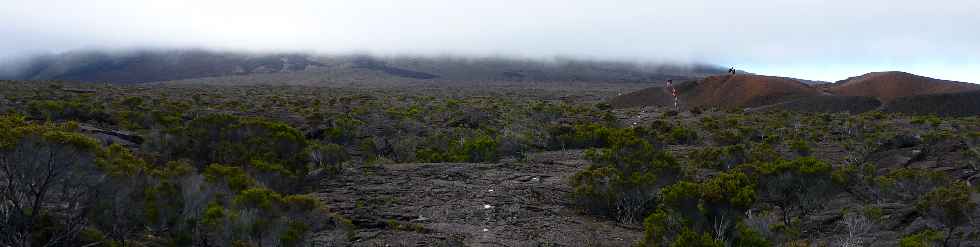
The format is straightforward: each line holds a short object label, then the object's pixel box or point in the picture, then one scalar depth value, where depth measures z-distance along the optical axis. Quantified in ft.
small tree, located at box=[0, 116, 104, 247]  19.90
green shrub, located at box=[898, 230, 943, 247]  20.39
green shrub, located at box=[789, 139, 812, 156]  49.14
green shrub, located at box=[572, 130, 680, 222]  30.99
